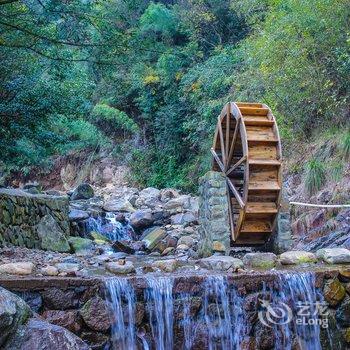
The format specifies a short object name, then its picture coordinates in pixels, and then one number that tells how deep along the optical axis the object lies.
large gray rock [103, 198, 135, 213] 12.55
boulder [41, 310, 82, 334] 4.00
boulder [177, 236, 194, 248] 8.83
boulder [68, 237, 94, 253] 8.26
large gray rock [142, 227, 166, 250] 8.73
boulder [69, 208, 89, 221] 10.39
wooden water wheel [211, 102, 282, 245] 7.08
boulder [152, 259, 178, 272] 5.26
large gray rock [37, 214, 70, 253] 8.05
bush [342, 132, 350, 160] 8.62
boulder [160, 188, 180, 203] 14.83
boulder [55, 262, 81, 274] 4.74
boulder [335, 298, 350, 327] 4.91
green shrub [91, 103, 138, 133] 19.70
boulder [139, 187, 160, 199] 15.22
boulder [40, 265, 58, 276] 4.57
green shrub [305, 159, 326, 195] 8.65
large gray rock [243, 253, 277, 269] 5.54
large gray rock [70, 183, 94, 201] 15.12
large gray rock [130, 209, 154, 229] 11.05
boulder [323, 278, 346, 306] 4.88
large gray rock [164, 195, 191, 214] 12.27
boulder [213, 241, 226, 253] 6.86
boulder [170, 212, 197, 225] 10.90
